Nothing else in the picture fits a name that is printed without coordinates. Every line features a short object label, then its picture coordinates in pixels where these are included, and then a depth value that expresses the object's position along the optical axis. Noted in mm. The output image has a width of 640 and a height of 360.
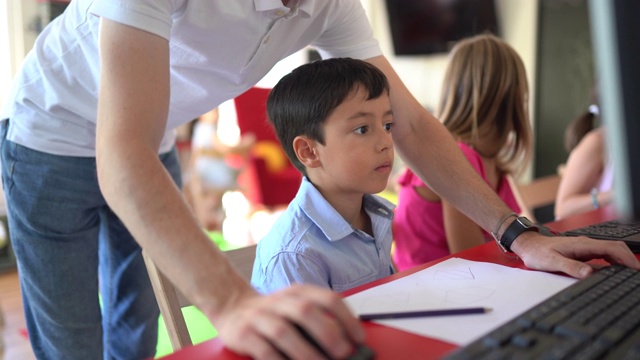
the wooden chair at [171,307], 852
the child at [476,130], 1485
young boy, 944
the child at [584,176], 1822
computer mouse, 517
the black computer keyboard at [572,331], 508
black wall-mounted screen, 4316
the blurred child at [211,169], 4020
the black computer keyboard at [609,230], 1029
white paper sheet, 625
